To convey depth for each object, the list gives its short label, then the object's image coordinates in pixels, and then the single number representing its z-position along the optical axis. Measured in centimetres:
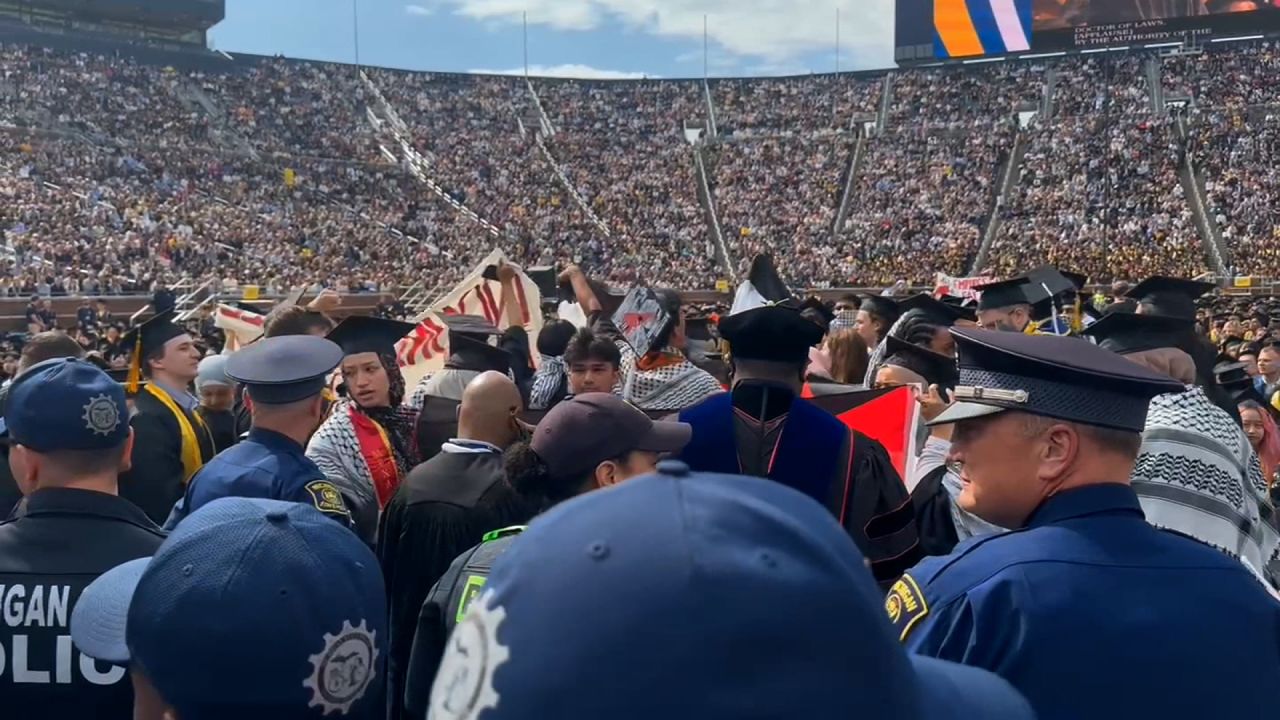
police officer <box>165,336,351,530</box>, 336
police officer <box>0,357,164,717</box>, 236
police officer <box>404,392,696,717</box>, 283
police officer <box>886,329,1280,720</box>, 180
